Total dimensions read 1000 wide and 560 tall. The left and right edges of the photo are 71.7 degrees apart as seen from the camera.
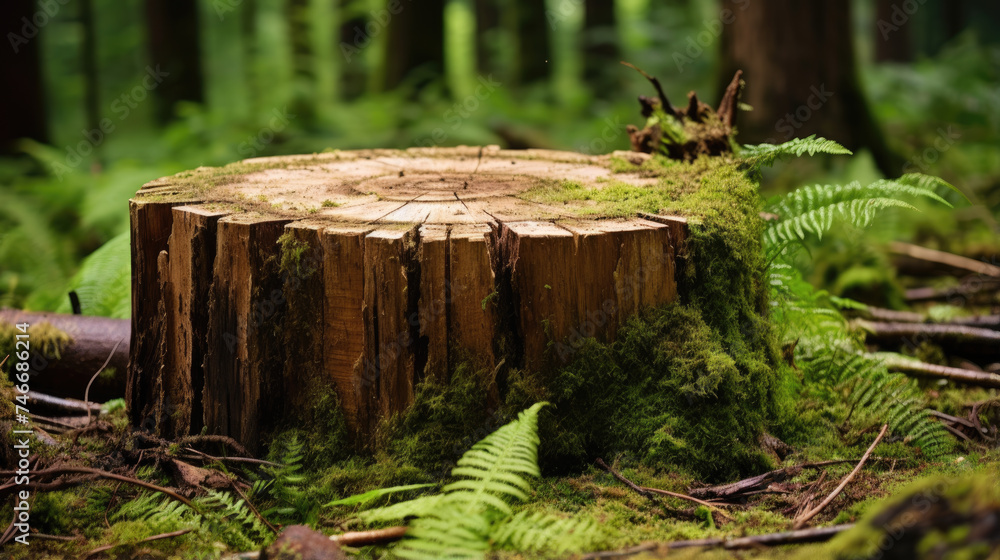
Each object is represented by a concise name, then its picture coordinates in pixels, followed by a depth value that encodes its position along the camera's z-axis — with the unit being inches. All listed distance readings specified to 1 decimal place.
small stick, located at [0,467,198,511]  85.7
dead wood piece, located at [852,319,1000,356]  141.8
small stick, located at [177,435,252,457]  97.7
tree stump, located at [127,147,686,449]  93.0
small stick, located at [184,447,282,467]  94.9
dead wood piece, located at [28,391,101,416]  123.4
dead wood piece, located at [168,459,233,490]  92.8
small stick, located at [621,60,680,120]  138.4
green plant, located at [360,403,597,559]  67.8
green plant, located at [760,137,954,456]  107.9
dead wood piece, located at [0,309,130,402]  129.3
